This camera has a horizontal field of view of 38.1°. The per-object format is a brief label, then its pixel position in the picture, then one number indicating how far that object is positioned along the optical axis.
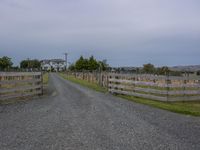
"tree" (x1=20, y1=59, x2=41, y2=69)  106.13
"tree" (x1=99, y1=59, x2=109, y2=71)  72.12
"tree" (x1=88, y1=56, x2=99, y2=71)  71.25
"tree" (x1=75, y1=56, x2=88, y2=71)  73.75
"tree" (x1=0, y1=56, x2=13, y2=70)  62.96
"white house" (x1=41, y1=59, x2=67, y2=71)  155.50
